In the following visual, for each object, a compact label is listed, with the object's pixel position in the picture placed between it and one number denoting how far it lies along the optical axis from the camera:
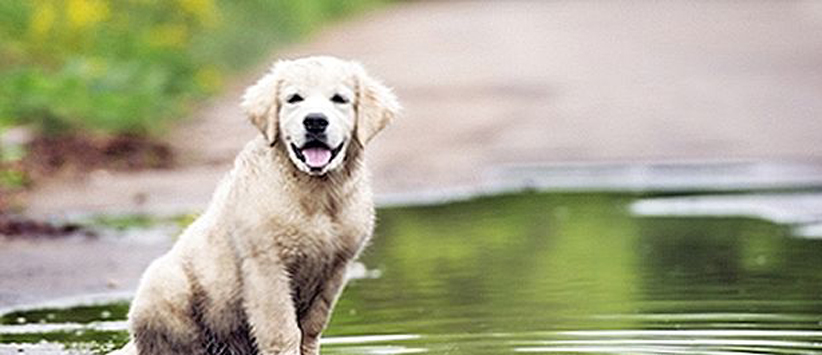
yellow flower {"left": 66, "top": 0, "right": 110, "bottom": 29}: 22.28
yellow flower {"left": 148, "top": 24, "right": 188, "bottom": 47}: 23.75
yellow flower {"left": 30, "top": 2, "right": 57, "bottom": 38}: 22.20
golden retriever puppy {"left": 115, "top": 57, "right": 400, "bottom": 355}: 7.82
